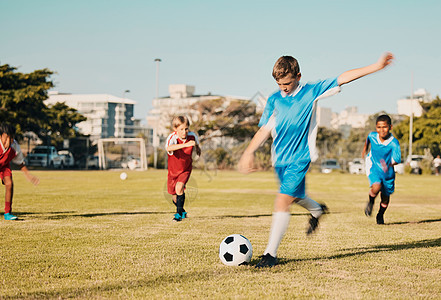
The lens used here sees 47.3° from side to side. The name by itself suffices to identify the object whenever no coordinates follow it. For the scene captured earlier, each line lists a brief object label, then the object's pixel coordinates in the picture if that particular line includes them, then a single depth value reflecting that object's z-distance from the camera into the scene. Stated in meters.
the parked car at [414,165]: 41.20
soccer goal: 43.22
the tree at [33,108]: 37.84
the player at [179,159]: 8.28
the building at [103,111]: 123.06
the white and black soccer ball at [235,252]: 4.84
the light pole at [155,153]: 44.88
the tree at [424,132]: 46.84
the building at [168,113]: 51.00
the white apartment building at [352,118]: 181.04
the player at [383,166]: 8.65
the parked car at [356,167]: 42.28
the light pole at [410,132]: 45.28
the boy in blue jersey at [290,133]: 4.84
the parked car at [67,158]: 43.02
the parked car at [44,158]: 40.88
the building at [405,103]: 128.45
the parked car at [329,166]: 42.88
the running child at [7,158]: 8.31
